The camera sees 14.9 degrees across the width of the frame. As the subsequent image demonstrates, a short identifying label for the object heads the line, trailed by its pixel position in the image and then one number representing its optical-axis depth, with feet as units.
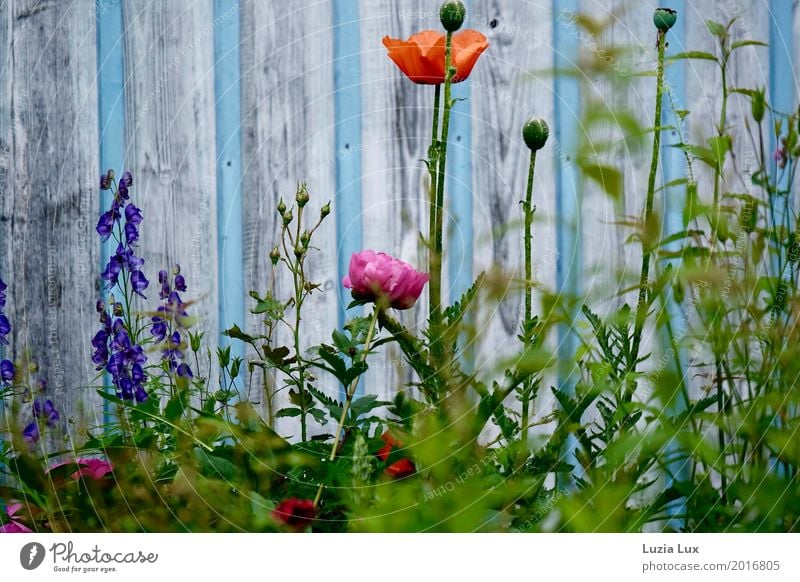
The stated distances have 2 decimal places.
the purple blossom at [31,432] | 14.23
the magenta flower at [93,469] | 13.33
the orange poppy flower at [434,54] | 13.64
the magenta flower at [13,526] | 13.47
